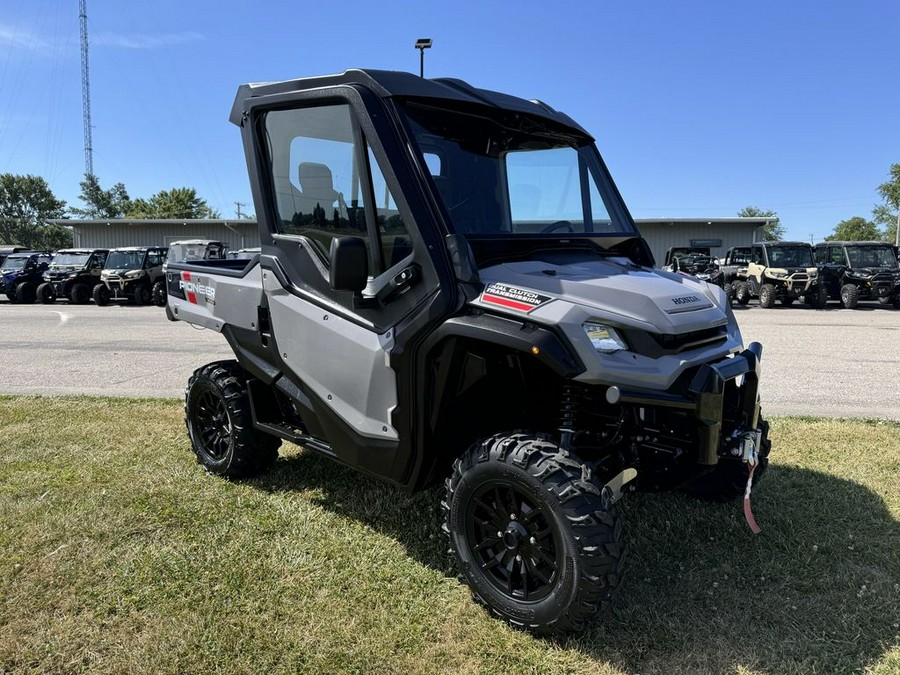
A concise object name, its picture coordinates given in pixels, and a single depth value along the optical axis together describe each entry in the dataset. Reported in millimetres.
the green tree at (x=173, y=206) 73812
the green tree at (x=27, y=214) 76750
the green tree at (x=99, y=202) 82000
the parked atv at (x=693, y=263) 23078
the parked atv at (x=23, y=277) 23359
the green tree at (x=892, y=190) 62312
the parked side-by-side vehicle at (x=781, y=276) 20078
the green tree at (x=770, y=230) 89938
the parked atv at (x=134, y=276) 21297
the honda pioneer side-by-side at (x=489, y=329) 2721
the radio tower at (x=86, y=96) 64312
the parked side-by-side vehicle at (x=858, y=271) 19484
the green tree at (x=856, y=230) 102562
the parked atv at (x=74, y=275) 22406
